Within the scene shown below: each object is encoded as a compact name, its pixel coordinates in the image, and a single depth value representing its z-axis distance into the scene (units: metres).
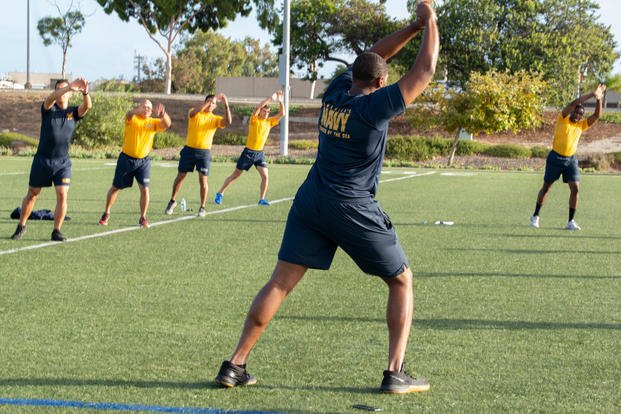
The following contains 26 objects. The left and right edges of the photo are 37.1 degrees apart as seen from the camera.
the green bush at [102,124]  44.28
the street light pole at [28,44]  78.69
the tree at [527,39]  58.72
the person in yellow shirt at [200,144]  16.38
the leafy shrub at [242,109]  63.09
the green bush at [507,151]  49.03
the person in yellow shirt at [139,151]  14.08
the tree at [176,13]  72.19
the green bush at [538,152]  49.28
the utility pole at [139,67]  96.33
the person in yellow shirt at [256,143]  18.56
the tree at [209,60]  95.62
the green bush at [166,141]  48.16
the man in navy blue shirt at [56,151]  11.89
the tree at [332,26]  66.06
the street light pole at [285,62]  39.84
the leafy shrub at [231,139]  52.62
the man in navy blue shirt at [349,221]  5.35
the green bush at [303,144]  50.44
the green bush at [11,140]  43.50
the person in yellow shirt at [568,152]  15.38
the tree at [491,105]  44.94
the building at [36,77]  129.38
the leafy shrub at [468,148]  49.66
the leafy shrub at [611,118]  60.56
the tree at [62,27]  78.38
